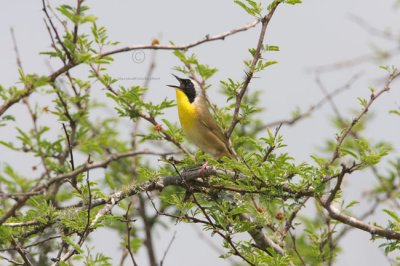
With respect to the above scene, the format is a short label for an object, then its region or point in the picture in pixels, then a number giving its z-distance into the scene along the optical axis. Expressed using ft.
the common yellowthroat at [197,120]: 42.57
